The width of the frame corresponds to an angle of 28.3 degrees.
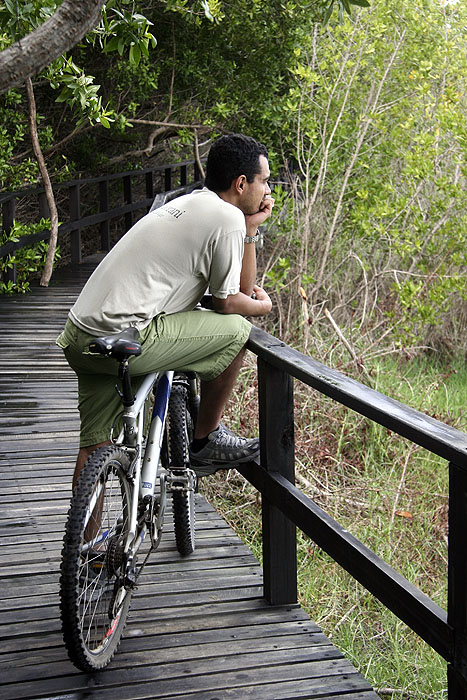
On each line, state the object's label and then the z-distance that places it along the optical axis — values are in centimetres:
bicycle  262
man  312
